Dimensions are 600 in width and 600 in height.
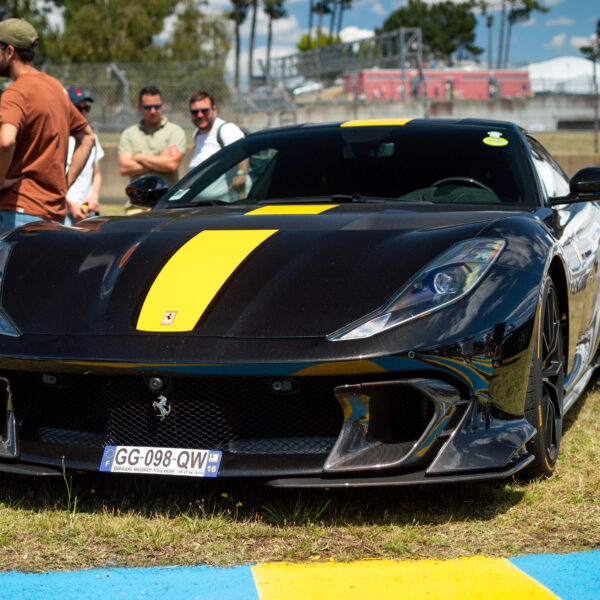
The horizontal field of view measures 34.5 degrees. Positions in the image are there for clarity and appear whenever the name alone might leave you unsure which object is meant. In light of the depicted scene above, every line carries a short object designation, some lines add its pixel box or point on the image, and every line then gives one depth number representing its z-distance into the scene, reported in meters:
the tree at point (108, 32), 53.44
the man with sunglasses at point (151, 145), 7.99
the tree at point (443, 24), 112.94
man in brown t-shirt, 4.84
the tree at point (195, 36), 58.16
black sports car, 2.80
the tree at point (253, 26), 80.50
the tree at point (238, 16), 80.50
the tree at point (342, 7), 100.38
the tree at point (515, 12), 95.81
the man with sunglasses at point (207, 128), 7.62
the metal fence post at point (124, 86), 18.28
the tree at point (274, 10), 81.44
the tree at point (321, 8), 99.56
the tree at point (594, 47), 82.04
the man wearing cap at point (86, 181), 7.16
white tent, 62.91
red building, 29.84
